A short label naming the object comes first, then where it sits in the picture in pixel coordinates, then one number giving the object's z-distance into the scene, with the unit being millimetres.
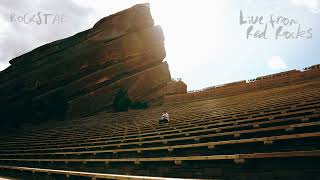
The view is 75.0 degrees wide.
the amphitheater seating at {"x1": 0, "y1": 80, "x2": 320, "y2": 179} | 4158
